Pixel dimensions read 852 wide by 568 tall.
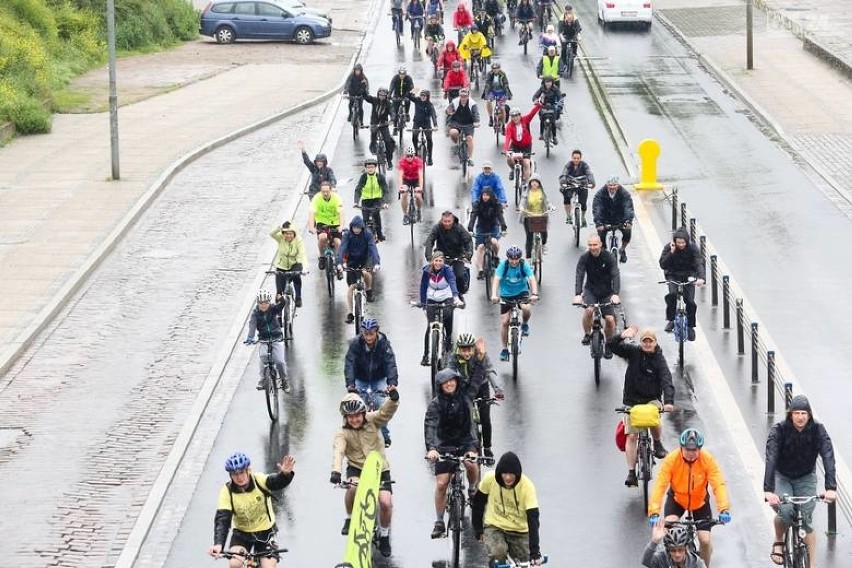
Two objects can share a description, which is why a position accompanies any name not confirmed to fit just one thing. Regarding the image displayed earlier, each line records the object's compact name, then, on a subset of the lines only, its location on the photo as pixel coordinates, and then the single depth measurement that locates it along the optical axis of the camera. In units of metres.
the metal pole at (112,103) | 34.72
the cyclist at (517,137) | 32.97
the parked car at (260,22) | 53.72
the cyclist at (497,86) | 38.66
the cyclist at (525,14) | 50.47
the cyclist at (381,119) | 35.31
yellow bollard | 34.38
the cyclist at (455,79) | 40.62
